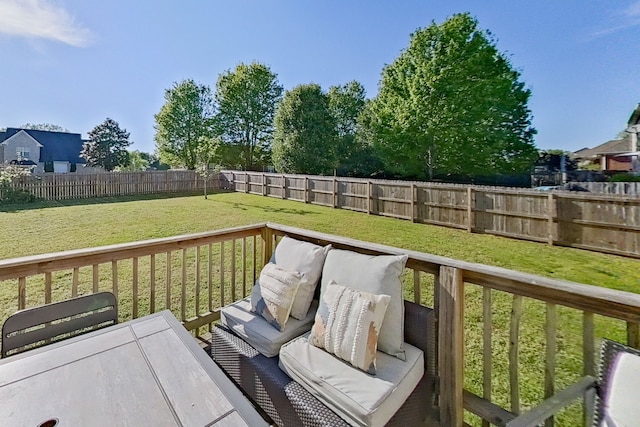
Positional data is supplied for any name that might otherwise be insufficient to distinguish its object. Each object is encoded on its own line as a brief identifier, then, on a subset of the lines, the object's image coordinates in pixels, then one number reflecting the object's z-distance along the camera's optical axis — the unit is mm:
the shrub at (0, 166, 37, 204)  11023
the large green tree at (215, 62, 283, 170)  22266
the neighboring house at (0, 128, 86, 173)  23234
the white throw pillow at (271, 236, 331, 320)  2170
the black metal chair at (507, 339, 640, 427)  1130
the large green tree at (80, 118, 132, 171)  21078
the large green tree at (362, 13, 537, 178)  14633
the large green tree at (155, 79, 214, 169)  21750
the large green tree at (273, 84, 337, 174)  16922
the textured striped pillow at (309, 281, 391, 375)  1641
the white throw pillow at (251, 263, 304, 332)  2100
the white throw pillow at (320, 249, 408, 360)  1751
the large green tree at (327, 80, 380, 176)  19109
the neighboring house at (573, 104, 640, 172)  14569
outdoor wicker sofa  1510
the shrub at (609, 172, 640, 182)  11734
